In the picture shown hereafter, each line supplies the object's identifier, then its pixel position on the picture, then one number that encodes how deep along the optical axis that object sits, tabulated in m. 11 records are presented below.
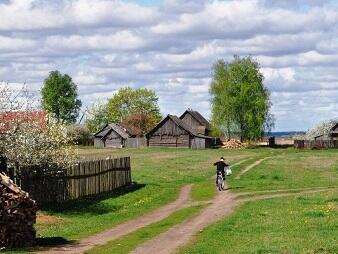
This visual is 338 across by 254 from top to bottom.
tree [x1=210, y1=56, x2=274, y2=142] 140.88
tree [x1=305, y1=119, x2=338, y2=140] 144.36
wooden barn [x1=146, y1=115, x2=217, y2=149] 138.38
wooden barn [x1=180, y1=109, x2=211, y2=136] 161.00
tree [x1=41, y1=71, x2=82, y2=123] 172.12
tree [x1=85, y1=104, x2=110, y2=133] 188.00
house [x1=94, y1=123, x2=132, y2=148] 147.50
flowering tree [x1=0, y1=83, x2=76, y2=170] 38.12
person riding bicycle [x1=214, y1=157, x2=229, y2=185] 50.09
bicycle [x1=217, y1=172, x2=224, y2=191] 49.81
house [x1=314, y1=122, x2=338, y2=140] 139.57
